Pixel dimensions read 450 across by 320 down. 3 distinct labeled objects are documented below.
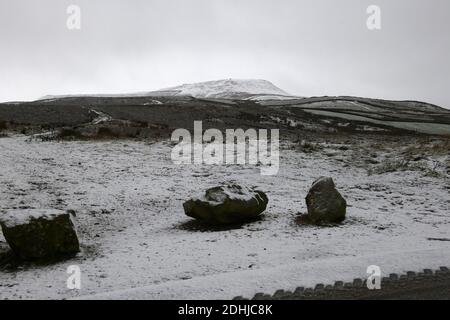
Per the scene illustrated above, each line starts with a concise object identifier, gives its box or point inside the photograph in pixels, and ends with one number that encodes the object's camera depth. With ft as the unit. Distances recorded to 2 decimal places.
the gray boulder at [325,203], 34.32
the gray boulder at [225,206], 33.65
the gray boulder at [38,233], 26.08
